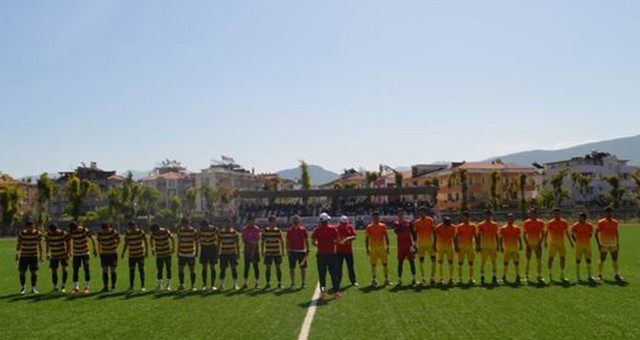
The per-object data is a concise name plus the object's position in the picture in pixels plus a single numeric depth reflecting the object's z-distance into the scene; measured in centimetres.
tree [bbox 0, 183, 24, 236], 7762
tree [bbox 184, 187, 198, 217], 11594
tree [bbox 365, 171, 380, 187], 12081
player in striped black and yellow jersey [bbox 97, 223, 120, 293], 1791
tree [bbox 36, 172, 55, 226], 8462
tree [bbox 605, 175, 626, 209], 8929
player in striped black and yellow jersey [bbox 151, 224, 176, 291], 1781
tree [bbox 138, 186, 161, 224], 11188
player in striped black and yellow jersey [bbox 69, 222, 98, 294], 1797
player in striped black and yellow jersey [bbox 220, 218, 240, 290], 1825
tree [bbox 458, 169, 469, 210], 8838
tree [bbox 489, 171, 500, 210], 8908
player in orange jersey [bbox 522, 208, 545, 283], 1819
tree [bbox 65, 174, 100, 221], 8131
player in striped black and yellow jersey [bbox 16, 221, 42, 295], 1791
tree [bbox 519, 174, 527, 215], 7706
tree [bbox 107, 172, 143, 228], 8784
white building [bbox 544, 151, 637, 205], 12212
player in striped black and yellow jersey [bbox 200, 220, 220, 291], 1809
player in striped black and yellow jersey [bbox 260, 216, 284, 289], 1825
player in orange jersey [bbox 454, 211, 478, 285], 1797
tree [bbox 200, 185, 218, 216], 11632
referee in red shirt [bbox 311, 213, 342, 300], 1661
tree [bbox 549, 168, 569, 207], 9215
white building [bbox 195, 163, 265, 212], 13988
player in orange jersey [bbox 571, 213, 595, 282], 1806
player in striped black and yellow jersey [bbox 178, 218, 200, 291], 1798
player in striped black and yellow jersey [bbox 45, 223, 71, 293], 1795
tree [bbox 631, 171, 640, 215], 6540
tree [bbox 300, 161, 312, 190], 10281
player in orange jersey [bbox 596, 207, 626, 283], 1809
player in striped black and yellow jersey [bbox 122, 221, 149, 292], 1789
